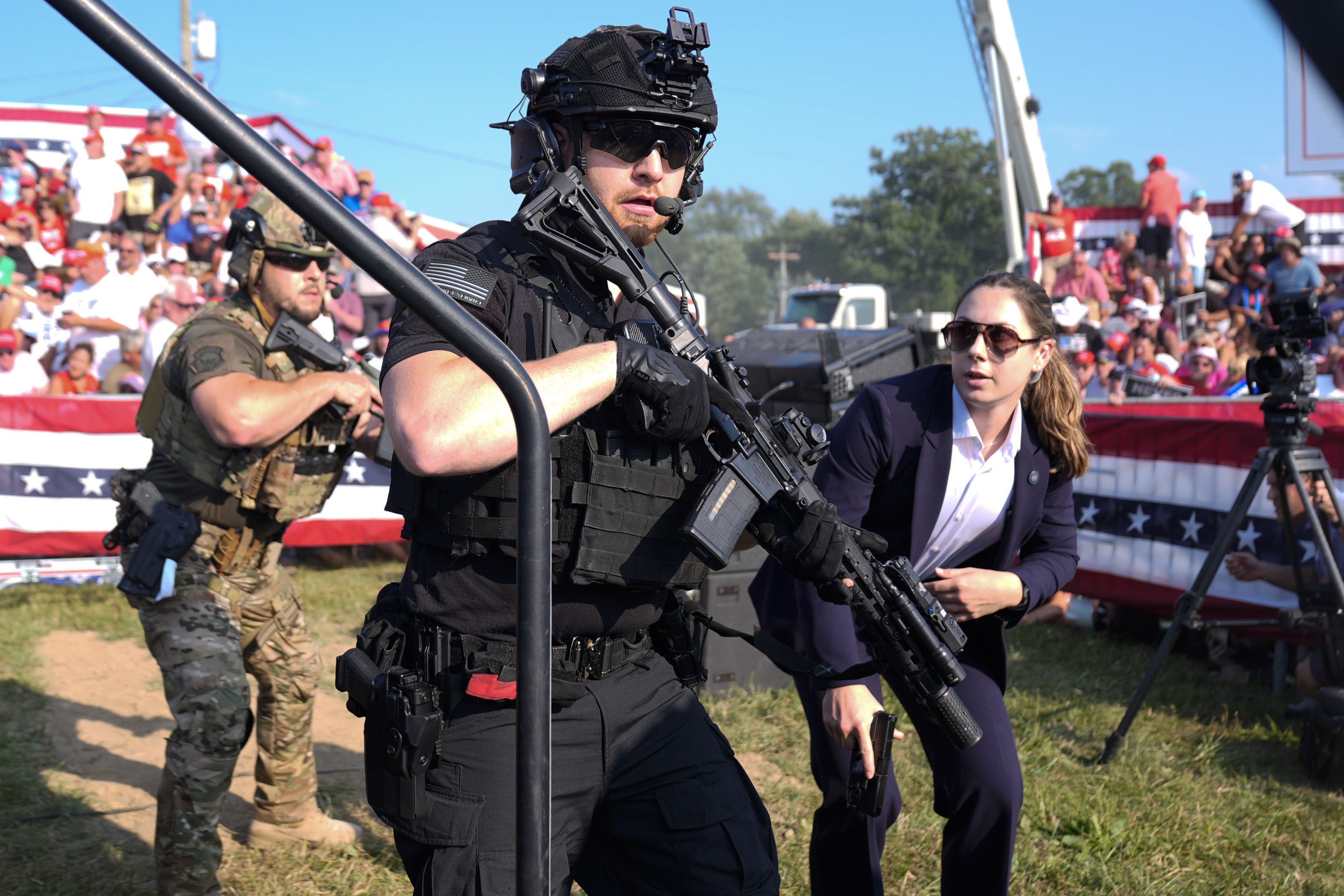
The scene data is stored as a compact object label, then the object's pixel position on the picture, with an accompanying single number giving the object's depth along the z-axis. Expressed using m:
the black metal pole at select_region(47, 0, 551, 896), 1.01
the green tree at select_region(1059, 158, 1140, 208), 86.25
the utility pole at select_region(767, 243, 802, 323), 69.44
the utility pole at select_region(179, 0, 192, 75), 29.08
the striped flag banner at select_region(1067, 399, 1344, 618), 5.95
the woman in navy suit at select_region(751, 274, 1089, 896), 2.82
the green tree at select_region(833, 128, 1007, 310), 72.94
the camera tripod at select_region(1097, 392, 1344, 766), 4.67
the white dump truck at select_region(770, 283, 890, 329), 20.11
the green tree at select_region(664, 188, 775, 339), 100.94
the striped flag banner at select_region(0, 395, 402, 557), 7.28
